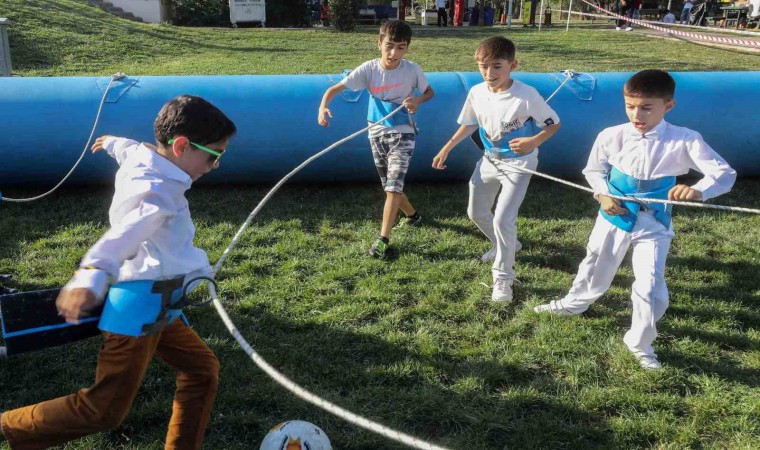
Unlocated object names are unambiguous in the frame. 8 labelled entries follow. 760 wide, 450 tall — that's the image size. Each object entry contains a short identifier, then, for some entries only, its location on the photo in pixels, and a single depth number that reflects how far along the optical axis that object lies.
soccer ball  2.74
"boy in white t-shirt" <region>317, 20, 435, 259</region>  5.12
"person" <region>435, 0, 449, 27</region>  28.20
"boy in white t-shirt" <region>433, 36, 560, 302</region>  4.29
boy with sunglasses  2.32
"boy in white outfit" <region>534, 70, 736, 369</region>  3.56
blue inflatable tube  6.14
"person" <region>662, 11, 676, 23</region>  27.69
